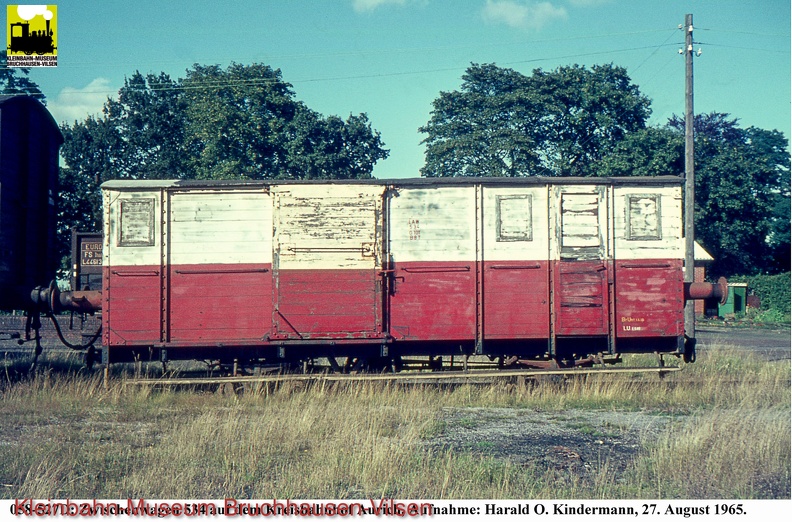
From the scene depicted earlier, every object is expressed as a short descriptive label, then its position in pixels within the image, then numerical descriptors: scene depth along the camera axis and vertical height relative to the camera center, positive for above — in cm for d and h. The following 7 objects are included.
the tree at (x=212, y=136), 3397 +825
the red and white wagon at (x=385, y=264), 1077 +12
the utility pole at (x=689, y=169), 1844 +299
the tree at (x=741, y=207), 4097 +420
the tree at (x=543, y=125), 3906 +907
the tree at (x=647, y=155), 3609 +650
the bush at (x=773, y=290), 3672 -108
